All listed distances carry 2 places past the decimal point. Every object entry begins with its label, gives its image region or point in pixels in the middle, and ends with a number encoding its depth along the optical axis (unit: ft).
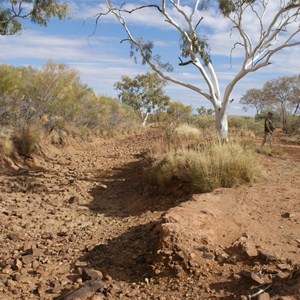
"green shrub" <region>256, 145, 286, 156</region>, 40.45
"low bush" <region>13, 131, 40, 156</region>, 37.45
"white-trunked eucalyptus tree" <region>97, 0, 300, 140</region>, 37.93
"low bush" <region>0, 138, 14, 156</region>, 34.91
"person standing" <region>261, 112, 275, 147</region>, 46.44
